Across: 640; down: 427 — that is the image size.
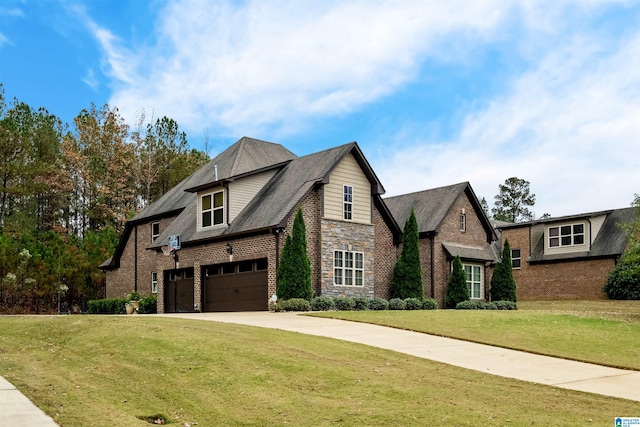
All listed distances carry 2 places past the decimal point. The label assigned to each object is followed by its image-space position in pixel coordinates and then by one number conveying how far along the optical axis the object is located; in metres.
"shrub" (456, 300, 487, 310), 33.78
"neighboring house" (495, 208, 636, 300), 41.00
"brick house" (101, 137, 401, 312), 29.34
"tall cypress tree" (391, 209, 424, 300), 32.47
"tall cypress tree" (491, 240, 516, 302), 36.62
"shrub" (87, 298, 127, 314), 37.91
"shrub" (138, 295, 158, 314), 36.34
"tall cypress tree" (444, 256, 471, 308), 35.00
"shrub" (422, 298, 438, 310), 32.22
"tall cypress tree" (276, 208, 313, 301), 27.62
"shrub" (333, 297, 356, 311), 28.27
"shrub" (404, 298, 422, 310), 30.84
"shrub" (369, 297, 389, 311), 29.58
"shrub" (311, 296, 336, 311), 27.62
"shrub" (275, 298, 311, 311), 27.09
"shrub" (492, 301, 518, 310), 34.38
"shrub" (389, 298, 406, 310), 30.48
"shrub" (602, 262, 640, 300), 38.44
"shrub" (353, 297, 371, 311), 29.23
